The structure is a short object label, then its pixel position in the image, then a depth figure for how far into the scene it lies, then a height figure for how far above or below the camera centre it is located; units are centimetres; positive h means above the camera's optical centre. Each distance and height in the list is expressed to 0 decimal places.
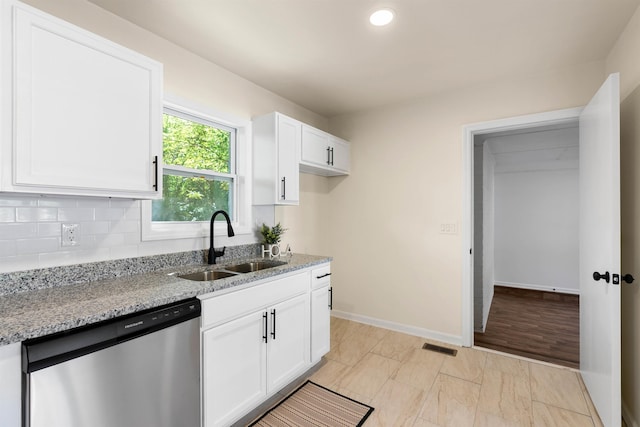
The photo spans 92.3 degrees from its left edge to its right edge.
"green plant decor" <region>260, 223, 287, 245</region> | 291 -19
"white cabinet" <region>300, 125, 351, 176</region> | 308 +66
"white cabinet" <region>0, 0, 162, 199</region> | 130 +50
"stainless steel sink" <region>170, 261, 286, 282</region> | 216 -43
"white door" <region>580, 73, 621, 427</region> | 175 -21
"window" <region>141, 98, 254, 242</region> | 229 +33
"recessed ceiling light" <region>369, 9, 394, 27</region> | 188 +123
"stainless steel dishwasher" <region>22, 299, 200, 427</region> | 112 -67
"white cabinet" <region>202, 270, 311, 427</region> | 170 -84
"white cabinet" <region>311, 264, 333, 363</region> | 251 -82
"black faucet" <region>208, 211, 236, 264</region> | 235 -17
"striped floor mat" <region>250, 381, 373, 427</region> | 194 -131
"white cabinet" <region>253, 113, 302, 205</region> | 274 +50
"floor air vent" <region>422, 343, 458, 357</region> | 291 -131
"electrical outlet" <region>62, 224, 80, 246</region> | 171 -12
